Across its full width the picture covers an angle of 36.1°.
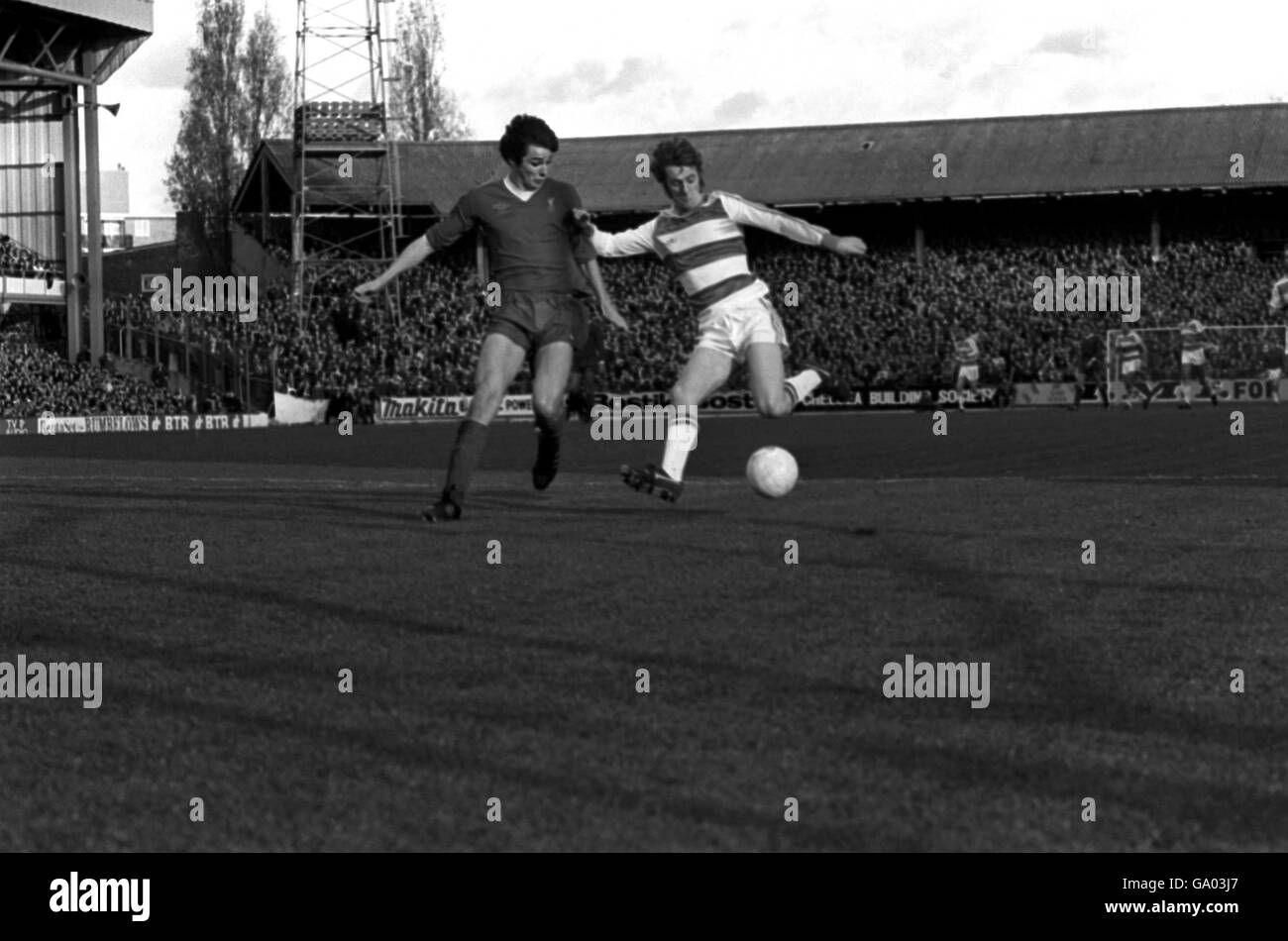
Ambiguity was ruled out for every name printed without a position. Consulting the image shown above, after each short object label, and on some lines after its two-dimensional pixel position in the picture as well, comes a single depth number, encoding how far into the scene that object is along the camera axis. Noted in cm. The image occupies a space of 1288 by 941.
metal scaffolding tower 5831
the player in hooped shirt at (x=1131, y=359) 4322
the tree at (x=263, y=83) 7462
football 1246
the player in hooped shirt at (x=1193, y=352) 4209
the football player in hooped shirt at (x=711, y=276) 1253
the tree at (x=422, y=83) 7638
